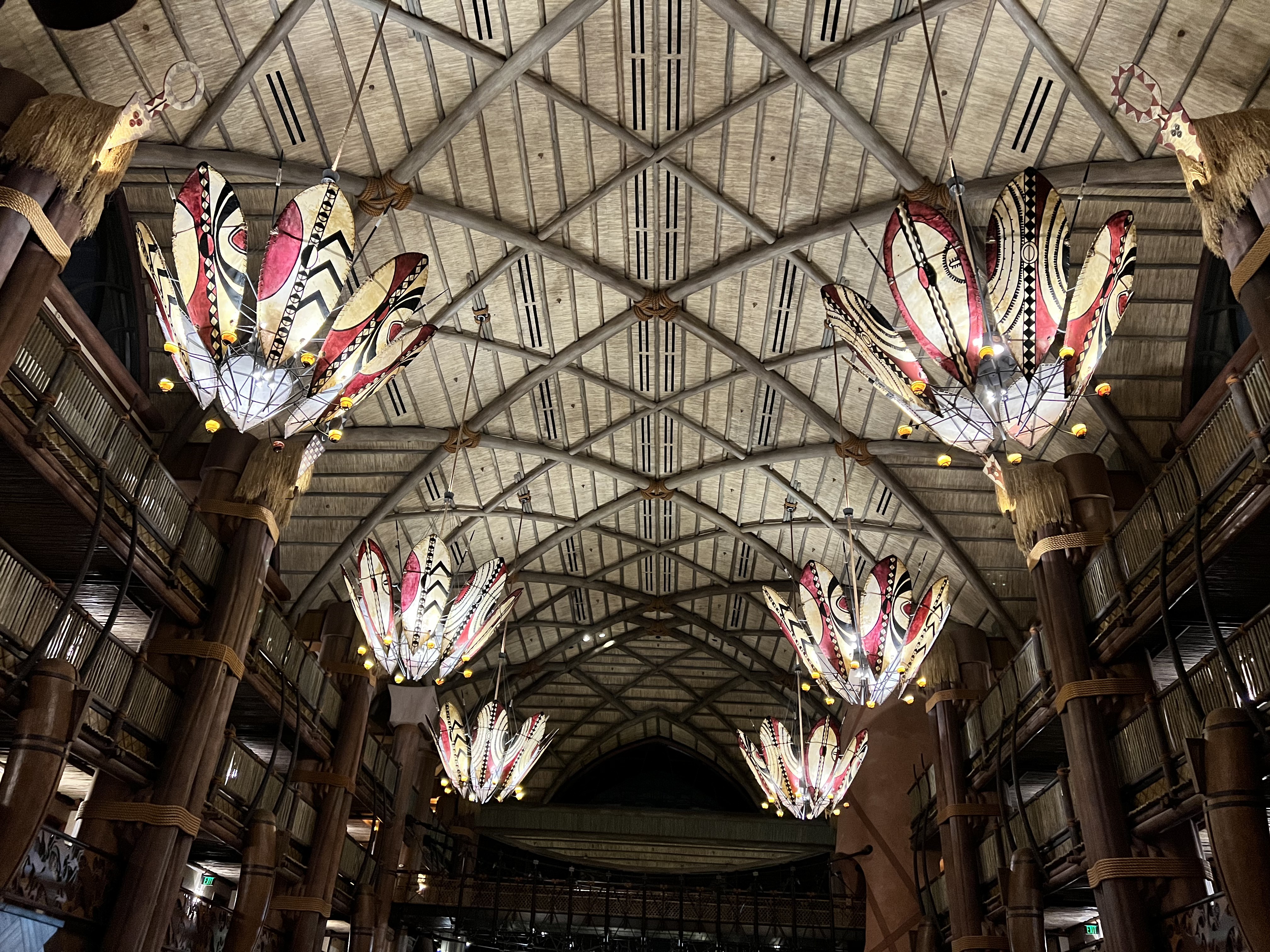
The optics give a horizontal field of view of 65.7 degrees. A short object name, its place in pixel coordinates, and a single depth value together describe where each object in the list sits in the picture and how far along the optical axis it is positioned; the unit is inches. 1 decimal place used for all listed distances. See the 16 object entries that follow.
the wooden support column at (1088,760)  552.7
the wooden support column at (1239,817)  379.6
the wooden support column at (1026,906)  641.0
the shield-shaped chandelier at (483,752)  859.4
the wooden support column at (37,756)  412.8
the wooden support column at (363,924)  983.0
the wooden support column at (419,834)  1077.8
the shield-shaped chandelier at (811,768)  883.4
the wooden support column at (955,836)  819.4
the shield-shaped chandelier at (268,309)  384.2
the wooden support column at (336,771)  845.2
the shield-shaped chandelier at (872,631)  627.5
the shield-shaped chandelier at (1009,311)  379.2
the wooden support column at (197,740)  567.5
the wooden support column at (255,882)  648.4
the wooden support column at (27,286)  423.5
